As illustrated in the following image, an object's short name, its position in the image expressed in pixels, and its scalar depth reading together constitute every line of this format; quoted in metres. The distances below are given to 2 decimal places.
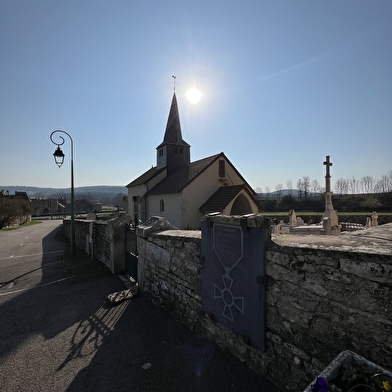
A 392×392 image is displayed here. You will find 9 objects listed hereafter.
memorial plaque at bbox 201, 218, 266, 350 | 2.91
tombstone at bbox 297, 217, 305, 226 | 23.70
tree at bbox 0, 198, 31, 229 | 26.12
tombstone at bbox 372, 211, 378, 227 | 17.95
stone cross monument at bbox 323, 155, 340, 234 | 14.48
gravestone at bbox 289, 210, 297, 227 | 20.69
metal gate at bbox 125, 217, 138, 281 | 7.07
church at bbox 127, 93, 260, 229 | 20.06
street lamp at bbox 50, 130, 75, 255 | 10.89
